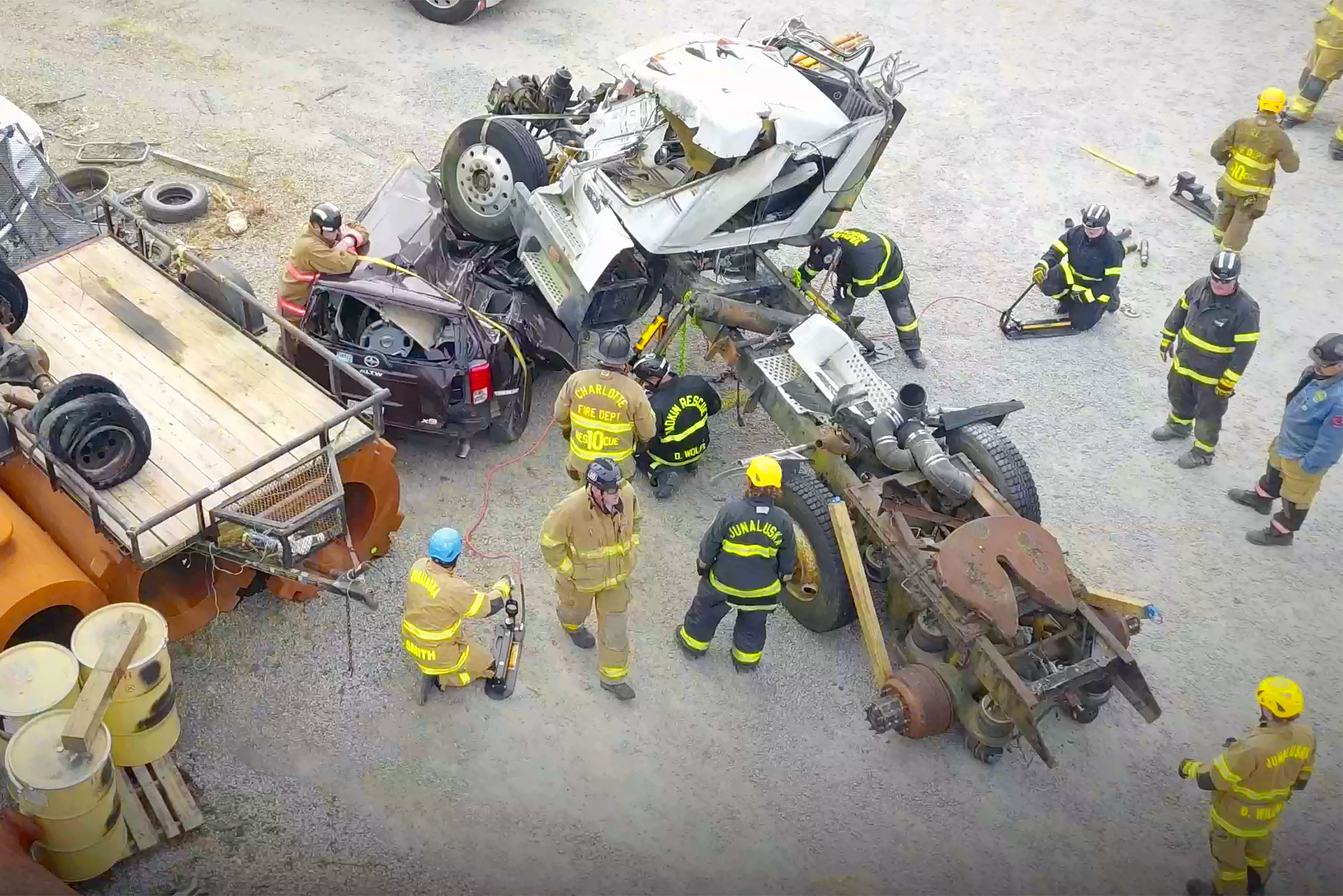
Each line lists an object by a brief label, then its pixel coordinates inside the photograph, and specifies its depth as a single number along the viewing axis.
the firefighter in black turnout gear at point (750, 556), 7.14
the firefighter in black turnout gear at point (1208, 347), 9.24
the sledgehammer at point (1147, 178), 13.15
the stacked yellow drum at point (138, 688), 6.04
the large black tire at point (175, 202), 11.06
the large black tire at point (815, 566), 7.71
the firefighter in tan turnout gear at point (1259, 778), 6.32
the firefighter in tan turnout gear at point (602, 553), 6.98
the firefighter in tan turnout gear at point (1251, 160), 11.45
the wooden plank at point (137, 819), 6.25
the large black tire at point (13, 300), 7.37
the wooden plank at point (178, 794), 6.39
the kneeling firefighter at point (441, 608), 6.74
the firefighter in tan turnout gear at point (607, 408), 7.85
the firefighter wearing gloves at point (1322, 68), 13.72
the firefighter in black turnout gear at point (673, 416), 8.48
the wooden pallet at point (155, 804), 6.27
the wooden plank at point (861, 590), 7.40
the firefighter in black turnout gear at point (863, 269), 9.90
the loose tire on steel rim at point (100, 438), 6.46
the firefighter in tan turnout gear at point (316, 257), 8.69
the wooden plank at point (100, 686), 5.56
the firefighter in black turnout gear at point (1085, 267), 10.70
